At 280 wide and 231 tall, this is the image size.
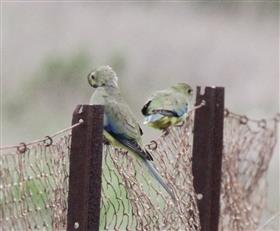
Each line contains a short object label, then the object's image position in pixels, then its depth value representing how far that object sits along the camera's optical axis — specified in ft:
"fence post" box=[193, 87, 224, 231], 49.14
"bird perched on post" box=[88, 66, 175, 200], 45.11
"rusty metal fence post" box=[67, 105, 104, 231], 39.70
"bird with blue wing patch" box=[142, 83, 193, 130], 52.19
